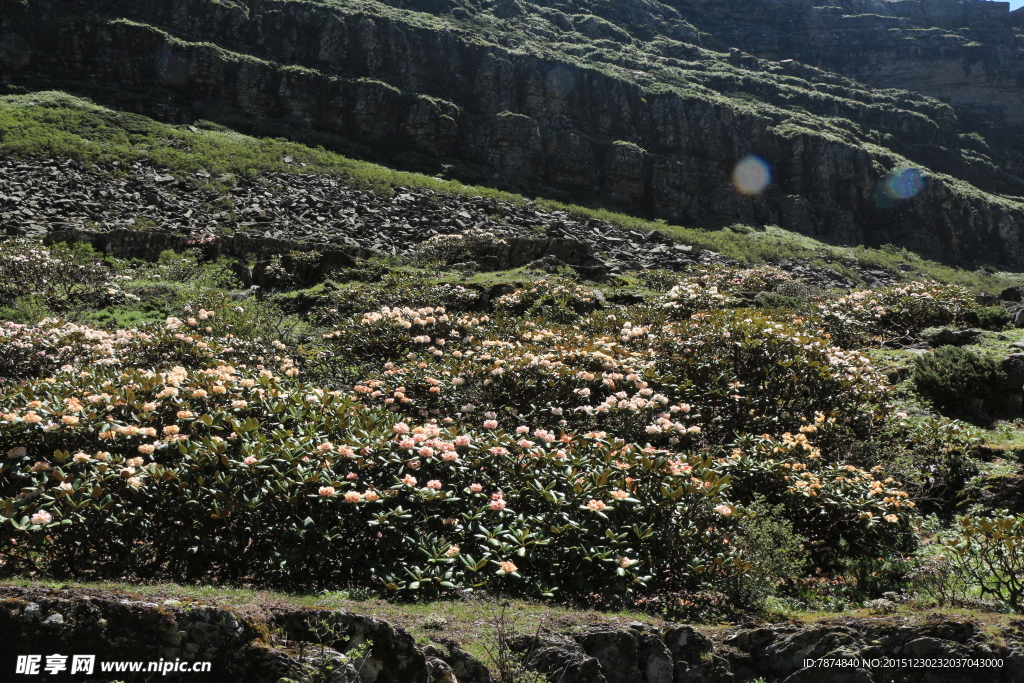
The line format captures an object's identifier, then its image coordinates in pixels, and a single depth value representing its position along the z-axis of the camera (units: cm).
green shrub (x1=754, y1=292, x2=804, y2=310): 1323
